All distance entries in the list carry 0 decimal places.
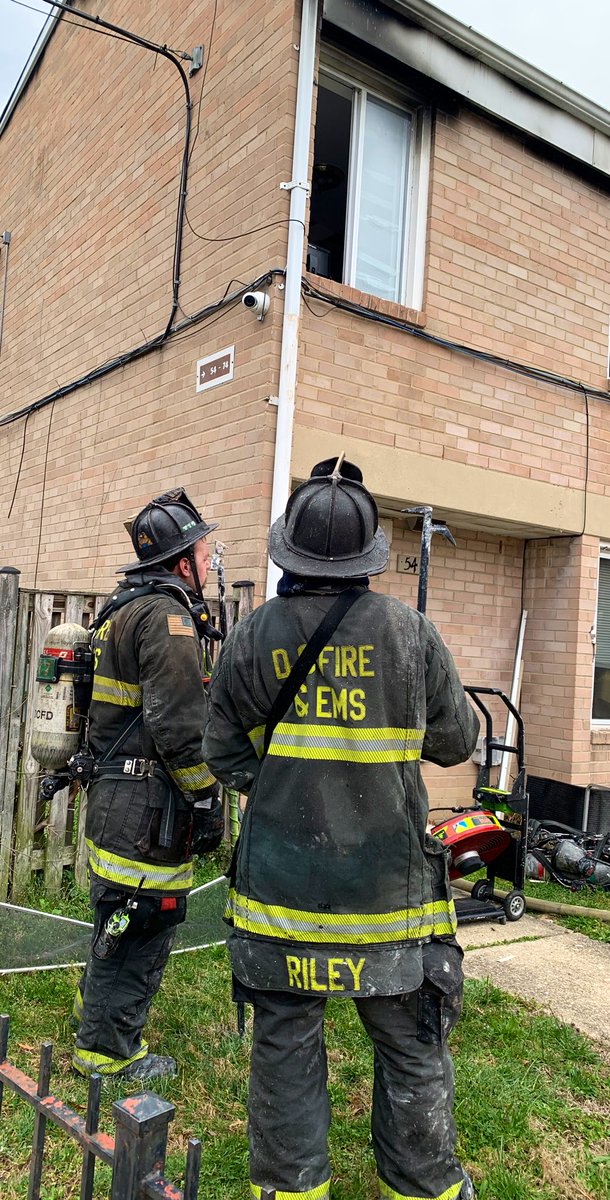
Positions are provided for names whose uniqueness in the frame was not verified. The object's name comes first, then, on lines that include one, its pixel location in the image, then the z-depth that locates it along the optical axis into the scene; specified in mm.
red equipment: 4764
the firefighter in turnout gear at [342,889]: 2266
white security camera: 5410
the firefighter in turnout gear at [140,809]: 3131
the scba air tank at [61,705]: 3527
